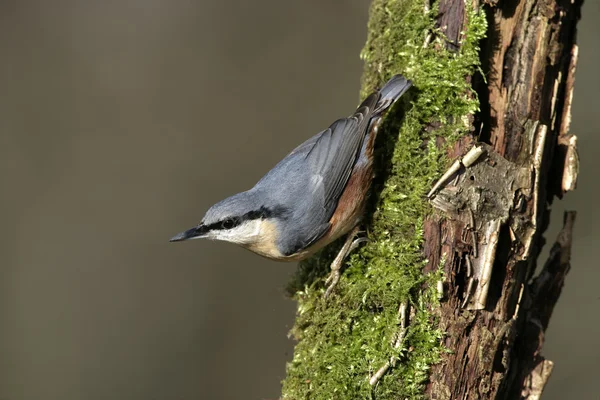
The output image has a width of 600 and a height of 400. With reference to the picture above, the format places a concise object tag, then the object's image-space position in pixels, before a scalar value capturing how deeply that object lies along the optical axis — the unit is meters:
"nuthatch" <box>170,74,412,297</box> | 6.27
